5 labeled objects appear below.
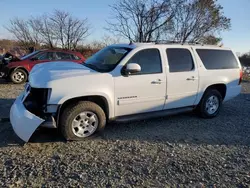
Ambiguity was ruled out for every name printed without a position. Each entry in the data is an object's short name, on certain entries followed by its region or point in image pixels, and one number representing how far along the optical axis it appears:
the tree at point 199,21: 19.23
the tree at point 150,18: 18.30
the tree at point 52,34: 22.80
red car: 8.55
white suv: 3.38
